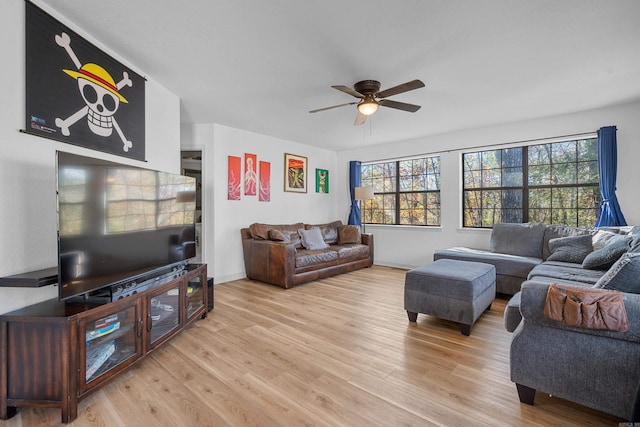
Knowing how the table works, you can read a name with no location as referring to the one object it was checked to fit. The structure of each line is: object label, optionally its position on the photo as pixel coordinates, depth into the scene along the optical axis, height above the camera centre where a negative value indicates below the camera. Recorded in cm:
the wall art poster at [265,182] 512 +58
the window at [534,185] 409 +43
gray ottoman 259 -76
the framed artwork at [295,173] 556 +82
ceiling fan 283 +117
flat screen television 165 -5
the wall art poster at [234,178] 462 +59
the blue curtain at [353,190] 628 +52
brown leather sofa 417 -66
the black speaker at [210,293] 315 -88
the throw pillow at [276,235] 448 -34
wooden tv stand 154 -79
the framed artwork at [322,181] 630 +74
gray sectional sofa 139 -76
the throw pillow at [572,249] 332 -45
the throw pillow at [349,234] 563 -42
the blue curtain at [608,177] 367 +45
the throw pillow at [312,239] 507 -46
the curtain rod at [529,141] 395 +109
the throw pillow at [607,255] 265 -43
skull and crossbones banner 182 +93
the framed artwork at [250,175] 488 +68
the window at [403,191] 547 +44
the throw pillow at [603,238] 313 -30
